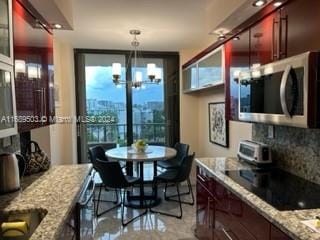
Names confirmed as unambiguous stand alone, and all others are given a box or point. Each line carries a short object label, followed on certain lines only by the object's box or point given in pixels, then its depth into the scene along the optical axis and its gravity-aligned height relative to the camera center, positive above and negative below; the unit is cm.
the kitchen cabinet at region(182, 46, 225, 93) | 311 +49
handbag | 231 -44
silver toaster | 239 -40
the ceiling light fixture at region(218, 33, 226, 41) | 282 +76
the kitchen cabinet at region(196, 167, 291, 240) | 150 -75
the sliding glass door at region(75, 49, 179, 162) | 482 +11
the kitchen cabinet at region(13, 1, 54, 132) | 169 +30
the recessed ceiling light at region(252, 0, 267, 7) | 192 +75
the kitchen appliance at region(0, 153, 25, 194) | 179 -41
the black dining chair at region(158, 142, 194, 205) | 421 -84
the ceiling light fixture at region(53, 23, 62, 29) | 250 +79
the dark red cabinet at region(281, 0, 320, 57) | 149 +48
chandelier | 349 +48
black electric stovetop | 154 -53
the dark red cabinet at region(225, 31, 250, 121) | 235 +39
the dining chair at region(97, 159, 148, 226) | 330 -82
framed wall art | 372 -24
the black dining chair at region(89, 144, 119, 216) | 382 -66
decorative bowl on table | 395 -53
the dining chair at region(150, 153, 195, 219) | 355 -89
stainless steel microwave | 145 +10
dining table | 357 -63
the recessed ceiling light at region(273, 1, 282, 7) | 180 +69
